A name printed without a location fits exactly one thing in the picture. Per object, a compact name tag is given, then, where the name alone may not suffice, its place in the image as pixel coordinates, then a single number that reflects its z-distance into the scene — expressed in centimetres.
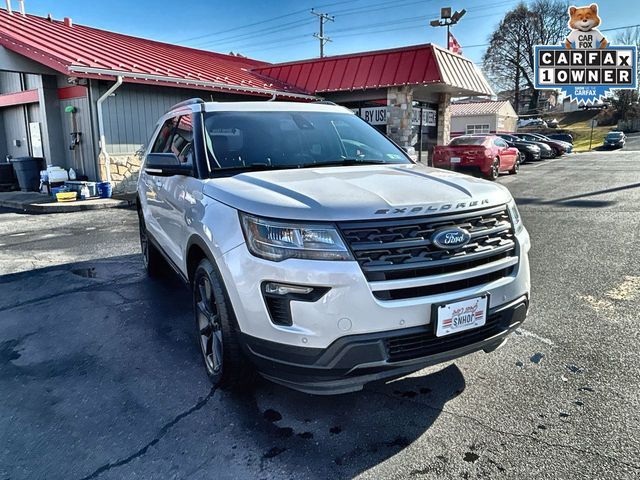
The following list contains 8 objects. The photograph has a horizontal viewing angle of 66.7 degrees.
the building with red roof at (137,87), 1255
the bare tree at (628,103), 6190
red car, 1636
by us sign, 1711
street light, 2702
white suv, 240
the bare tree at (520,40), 6197
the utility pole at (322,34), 4366
